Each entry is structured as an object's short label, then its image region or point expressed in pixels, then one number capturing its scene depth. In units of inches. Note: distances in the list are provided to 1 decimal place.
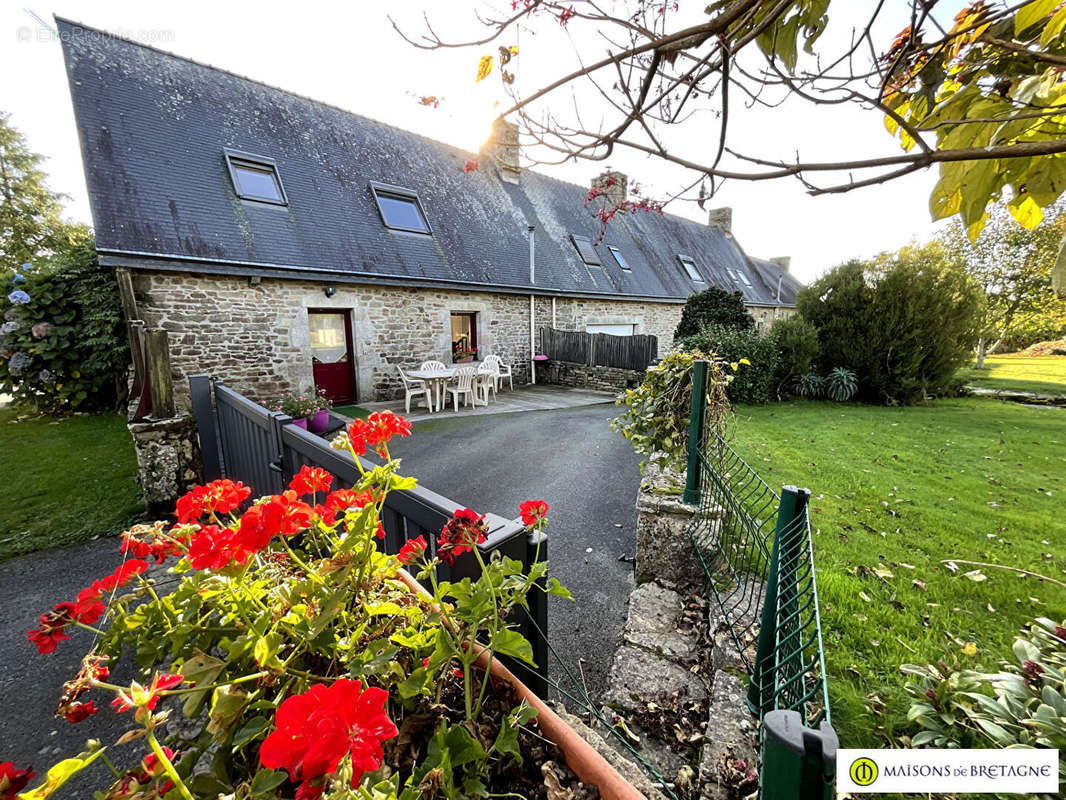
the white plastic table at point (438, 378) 326.2
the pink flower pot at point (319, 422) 251.3
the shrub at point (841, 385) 375.0
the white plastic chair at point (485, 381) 365.7
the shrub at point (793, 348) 372.5
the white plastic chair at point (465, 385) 341.4
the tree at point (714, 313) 435.5
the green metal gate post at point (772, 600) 64.4
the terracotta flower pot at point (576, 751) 34.9
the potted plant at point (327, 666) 25.6
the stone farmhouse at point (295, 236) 274.4
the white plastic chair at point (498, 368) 395.2
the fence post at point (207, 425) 149.3
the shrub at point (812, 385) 380.8
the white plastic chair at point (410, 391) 327.3
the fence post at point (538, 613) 58.8
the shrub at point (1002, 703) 52.9
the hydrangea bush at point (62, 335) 298.7
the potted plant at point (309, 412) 244.2
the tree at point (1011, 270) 637.3
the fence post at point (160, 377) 140.0
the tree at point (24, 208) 612.7
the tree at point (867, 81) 43.1
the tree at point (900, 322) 355.6
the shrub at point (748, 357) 361.1
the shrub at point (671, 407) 130.6
